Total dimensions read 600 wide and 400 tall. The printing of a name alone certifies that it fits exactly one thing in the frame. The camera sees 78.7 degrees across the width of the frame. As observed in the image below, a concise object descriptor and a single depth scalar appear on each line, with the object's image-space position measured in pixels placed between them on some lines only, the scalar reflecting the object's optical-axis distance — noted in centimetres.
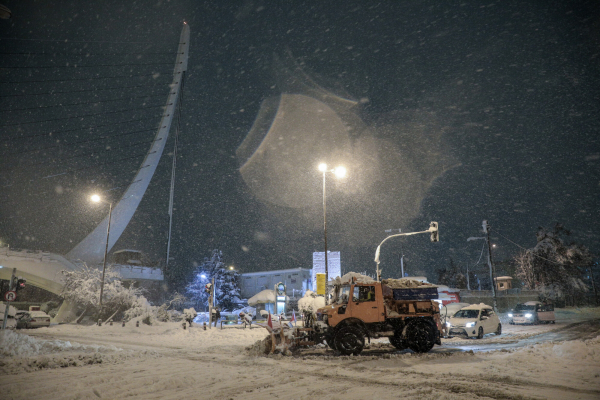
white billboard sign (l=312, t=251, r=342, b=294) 4744
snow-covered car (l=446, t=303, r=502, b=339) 1762
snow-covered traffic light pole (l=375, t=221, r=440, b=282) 2062
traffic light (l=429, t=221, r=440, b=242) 2072
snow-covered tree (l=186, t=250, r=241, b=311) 5769
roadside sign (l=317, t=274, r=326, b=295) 2073
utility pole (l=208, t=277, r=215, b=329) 2497
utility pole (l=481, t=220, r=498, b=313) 3186
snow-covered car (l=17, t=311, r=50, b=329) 2472
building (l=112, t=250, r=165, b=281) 4866
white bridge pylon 3300
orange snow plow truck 1218
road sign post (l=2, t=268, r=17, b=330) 1749
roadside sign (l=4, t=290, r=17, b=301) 1710
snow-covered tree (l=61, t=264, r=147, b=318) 3229
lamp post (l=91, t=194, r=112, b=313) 2761
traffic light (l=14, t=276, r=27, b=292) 1802
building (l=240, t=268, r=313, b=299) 6556
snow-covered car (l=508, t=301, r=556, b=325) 2639
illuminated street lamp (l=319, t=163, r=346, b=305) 1912
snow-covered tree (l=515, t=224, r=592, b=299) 4725
